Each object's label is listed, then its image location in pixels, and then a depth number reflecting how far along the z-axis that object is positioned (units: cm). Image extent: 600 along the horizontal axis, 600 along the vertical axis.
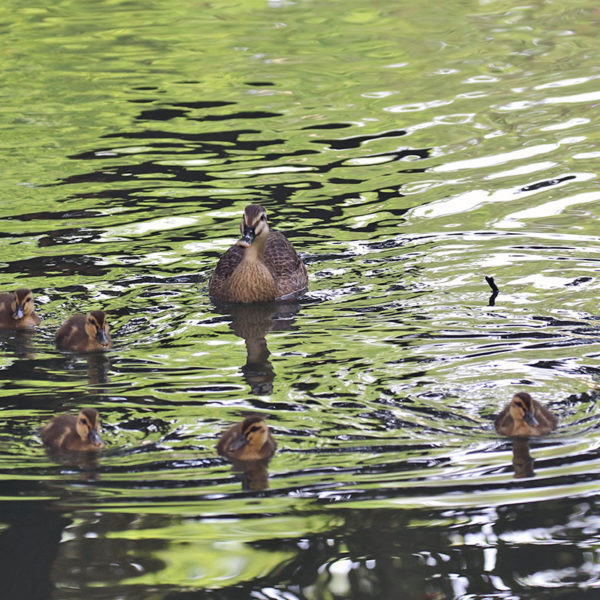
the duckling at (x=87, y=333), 1756
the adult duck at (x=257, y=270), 2077
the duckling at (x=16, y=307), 1850
